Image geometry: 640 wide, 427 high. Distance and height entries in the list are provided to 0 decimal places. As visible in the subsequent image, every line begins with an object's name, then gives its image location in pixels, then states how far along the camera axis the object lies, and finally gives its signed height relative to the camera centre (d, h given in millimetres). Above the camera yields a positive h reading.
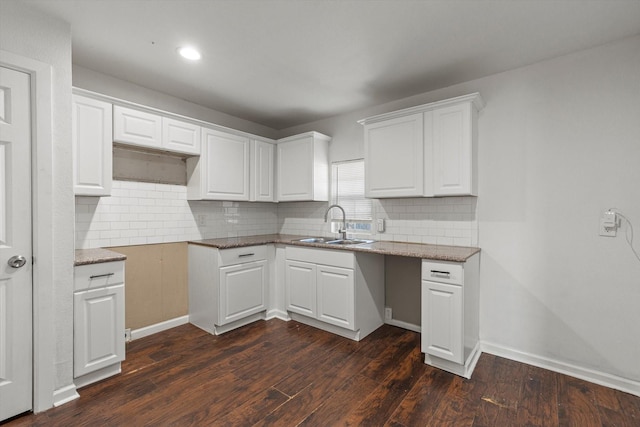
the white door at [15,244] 1809 -190
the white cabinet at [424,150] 2629 +591
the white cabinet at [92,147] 2357 +529
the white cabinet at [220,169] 3301 +501
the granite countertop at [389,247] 2416 -331
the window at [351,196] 3684 +212
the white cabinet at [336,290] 2958 -803
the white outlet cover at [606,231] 2230 -135
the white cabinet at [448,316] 2311 -818
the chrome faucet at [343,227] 3624 -175
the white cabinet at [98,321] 2119 -793
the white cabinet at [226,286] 3082 -789
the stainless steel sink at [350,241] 3392 -333
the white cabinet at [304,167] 3770 +580
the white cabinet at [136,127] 2609 +770
